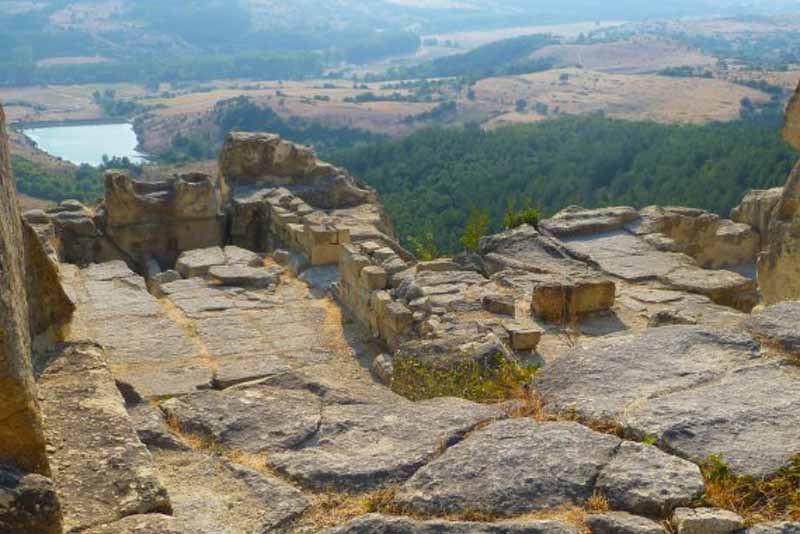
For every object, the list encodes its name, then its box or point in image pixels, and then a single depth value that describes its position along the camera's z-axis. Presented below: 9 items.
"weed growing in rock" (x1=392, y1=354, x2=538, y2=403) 5.57
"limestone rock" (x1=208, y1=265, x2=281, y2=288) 11.03
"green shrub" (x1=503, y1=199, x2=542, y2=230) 11.63
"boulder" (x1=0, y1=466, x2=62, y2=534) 3.15
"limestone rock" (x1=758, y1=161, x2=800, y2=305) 9.26
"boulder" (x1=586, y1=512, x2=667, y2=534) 3.57
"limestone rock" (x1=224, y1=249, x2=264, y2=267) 11.68
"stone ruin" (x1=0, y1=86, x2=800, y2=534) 3.63
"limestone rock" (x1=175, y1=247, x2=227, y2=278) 11.39
